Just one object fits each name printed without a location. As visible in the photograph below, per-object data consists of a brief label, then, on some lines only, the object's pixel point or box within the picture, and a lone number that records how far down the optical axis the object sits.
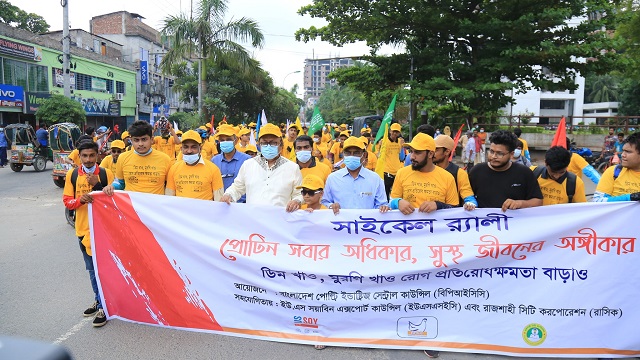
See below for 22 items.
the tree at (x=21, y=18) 41.84
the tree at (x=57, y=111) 21.89
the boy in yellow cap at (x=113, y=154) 7.57
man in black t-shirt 4.04
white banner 3.65
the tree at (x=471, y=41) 16.50
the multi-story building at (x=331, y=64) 186.14
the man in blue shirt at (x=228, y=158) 6.35
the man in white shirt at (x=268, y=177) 4.52
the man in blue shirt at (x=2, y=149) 18.88
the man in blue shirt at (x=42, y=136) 17.11
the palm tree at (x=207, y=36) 24.47
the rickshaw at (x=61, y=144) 13.04
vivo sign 26.91
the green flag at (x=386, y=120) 7.39
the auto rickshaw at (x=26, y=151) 16.97
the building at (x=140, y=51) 48.88
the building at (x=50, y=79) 27.72
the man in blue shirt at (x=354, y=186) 4.46
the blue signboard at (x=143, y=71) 47.56
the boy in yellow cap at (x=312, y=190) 4.25
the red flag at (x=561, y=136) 5.90
